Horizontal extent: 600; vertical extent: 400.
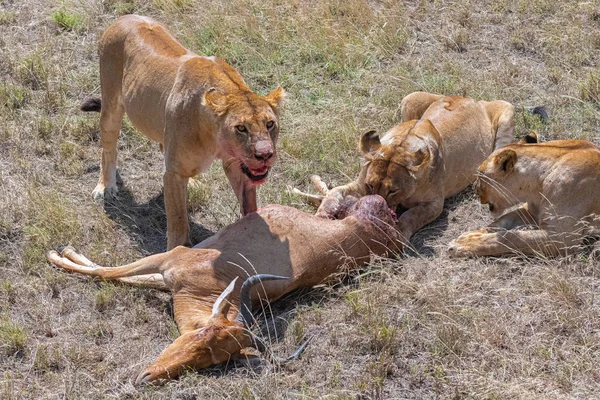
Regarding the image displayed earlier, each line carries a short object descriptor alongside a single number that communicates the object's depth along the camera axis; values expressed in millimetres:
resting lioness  13508
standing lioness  13367
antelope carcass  12391
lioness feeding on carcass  14914
